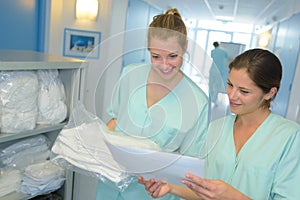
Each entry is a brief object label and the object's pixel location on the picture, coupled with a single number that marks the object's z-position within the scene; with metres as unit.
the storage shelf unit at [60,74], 1.16
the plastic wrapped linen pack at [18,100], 1.14
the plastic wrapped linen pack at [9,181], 1.28
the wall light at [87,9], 2.88
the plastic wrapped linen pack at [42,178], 1.33
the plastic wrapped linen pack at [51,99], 1.28
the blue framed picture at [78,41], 2.89
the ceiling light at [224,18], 7.53
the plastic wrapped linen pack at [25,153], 1.35
